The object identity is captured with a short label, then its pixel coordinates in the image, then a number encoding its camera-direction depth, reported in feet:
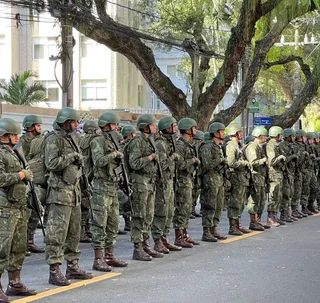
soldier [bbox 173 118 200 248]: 35.91
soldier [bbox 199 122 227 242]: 37.96
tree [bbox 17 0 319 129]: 55.36
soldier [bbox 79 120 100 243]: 34.94
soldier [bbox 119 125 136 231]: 41.49
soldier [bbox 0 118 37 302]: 23.06
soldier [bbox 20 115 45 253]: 33.17
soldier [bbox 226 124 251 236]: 41.06
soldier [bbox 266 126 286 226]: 45.96
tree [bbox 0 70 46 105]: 81.10
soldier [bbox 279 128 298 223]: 48.24
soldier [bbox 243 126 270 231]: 43.32
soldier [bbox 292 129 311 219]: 51.01
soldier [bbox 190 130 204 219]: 38.82
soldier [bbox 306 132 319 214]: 53.47
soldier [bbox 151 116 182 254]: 33.45
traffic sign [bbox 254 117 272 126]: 79.87
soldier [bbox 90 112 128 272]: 28.63
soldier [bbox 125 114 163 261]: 31.37
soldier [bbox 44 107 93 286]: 25.59
